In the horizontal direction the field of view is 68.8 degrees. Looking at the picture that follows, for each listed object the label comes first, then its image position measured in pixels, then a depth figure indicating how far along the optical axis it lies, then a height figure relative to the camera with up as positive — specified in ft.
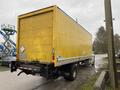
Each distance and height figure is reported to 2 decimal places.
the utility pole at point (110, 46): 12.30 +0.18
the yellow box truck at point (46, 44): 12.80 +0.68
